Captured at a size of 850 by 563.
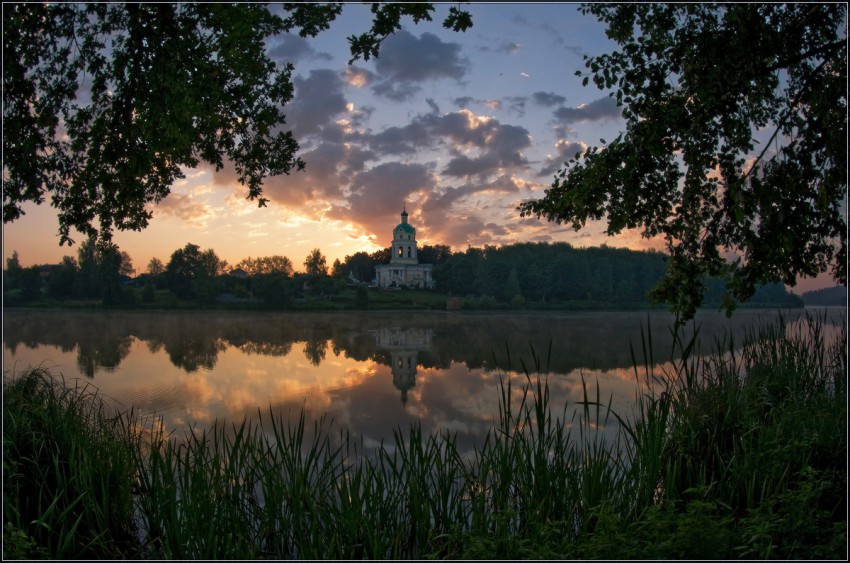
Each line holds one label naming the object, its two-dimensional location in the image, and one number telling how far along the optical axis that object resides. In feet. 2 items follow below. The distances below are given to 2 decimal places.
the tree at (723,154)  17.99
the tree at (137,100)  18.31
